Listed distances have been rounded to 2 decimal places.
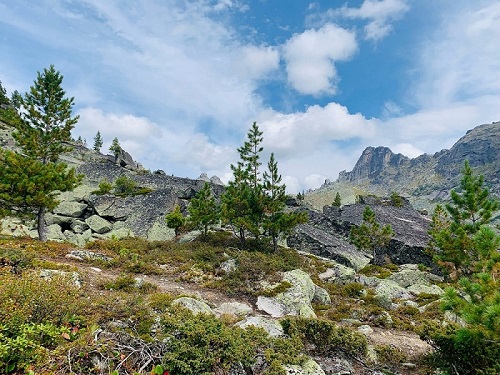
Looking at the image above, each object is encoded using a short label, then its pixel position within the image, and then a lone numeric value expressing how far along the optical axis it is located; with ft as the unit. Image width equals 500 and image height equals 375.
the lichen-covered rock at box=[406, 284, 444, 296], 63.26
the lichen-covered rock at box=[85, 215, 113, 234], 100.58
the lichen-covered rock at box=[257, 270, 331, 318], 43.47
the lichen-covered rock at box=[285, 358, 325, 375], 22.35
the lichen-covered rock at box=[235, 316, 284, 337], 28.63
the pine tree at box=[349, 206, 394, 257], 124.06
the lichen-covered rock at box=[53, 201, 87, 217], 106.01
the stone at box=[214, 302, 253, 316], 39.91
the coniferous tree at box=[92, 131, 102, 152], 386.01
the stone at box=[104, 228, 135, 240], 95.72
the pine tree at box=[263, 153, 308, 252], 75.15
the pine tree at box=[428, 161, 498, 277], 42.68
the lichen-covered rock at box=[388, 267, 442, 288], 75.05
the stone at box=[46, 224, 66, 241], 84.37
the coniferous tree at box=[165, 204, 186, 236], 93.09
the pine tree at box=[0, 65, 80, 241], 60.18
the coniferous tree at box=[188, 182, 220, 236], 82.07
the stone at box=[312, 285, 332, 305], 52.54
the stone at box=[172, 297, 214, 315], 33.06
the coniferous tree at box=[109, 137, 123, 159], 241.35
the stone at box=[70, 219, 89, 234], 97.55
